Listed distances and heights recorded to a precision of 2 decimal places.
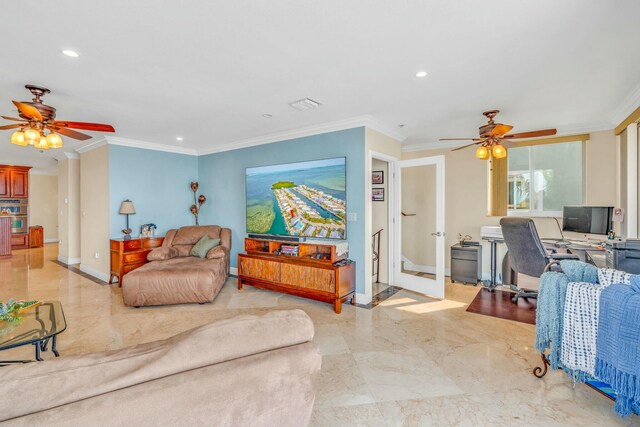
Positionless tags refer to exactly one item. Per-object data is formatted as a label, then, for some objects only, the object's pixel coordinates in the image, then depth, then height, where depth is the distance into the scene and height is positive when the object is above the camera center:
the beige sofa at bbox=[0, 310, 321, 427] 0.78 -0.50
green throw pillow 4.77 -0.55
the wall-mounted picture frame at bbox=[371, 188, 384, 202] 4.75 +0.29
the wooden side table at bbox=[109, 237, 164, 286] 4.59 -0.66
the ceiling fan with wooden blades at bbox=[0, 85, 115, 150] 2.78 +0.85
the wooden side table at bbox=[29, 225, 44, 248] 8.77 -0.72
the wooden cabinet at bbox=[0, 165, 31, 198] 8.05 +0.86
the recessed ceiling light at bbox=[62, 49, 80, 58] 2.23 +1.20
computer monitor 3.72 -0.09
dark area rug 3.52 -1.21
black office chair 3.51 -0.46
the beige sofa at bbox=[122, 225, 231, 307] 3.74 -0.90
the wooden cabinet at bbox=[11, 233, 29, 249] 8.39 -0.81
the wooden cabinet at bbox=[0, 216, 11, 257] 7.25 -0.58
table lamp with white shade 4.84 +0.03
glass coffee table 2.01 -0.86
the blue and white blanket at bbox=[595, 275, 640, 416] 1.56 -0.71
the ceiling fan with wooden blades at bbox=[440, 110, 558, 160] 3.48 +0.92
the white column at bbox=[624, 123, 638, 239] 3.62 +0.44
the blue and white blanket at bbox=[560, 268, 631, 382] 1.77 -0.69
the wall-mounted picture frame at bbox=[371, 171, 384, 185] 4.74 +0.56
